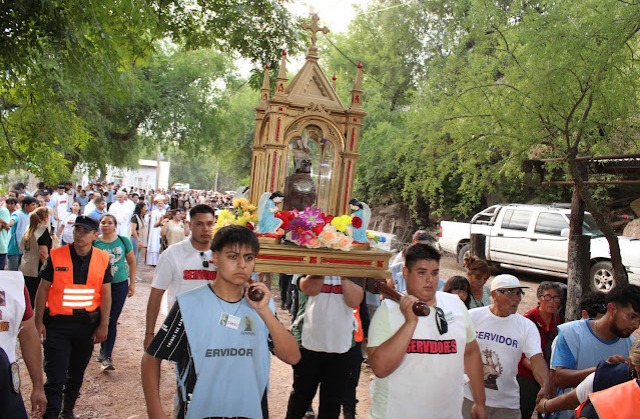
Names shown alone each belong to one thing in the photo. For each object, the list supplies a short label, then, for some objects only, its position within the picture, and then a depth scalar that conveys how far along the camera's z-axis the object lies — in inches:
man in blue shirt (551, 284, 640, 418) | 160.4
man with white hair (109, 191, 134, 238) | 543.8
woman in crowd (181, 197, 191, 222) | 1011.9
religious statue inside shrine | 220.7
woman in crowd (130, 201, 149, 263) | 518.0
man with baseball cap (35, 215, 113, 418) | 209.0
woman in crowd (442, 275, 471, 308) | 219.3
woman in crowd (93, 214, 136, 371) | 277.0
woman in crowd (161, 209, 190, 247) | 519.5
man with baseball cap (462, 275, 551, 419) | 183.6
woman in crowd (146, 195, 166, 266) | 593.4
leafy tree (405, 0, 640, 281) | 279.0
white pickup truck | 519.2
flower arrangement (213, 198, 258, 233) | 196.2
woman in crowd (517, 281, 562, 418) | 200.8
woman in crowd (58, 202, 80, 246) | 460.4
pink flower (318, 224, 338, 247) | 173.9
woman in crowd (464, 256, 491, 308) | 227.1
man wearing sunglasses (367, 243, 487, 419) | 131.0
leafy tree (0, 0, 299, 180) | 211.5
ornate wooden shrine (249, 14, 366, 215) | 213.8
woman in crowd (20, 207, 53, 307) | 318.7
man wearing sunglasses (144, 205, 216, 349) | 206.8
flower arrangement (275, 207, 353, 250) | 174.4
